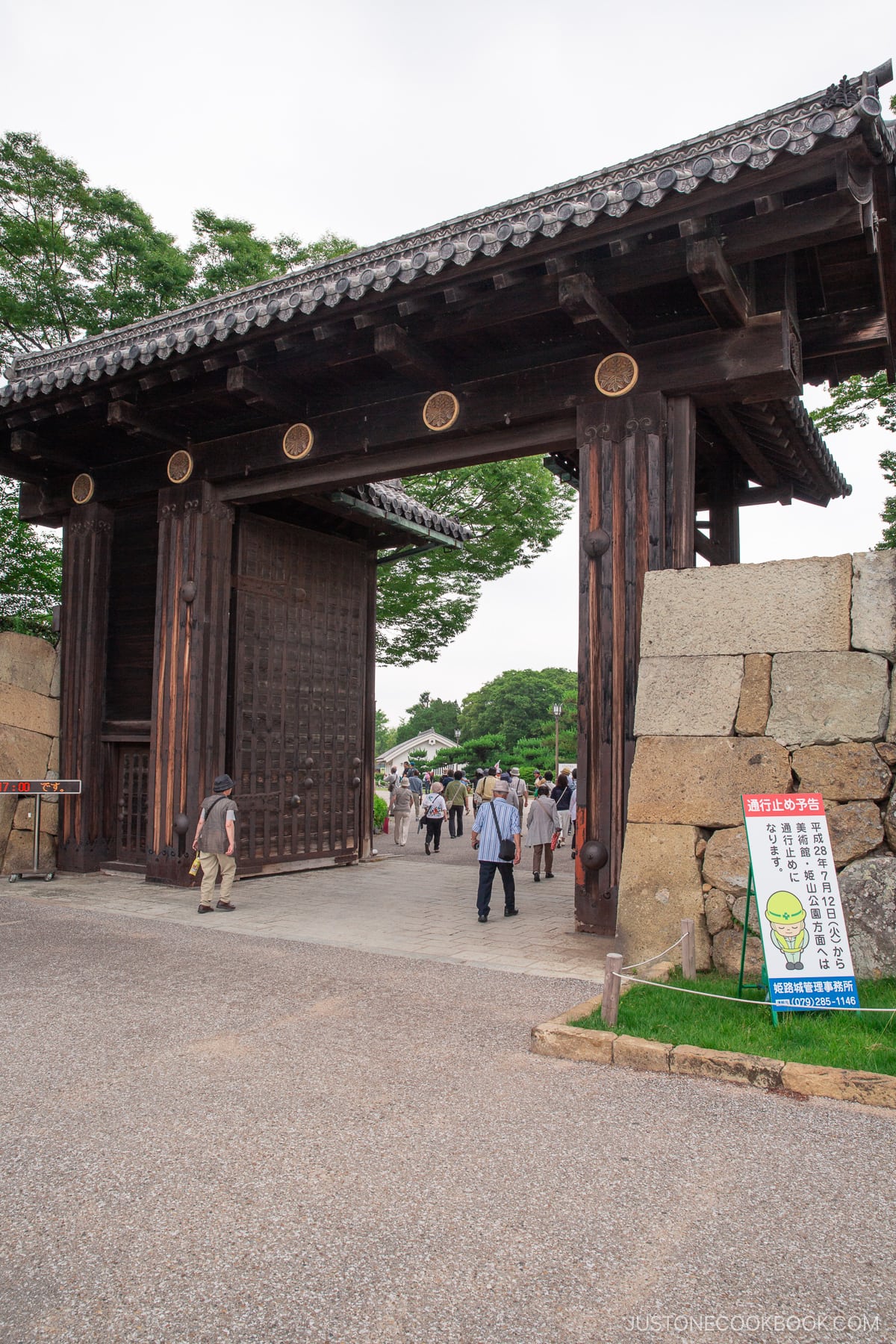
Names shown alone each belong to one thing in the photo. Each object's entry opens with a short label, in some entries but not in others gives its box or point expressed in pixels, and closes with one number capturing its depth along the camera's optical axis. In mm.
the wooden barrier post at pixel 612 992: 4715
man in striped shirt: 8570
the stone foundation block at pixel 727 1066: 4145
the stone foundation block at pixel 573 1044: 4527
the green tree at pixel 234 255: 19172
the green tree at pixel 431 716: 80938
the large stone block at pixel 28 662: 11711
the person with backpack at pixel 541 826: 12250
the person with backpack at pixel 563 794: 15070
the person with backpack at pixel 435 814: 16391
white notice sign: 4754
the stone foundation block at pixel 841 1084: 3938
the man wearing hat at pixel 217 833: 9078
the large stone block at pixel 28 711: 11586
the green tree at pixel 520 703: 54750
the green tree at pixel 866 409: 15094
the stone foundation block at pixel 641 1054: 4375
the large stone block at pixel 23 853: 11453
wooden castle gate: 6836
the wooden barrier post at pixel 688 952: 5586
